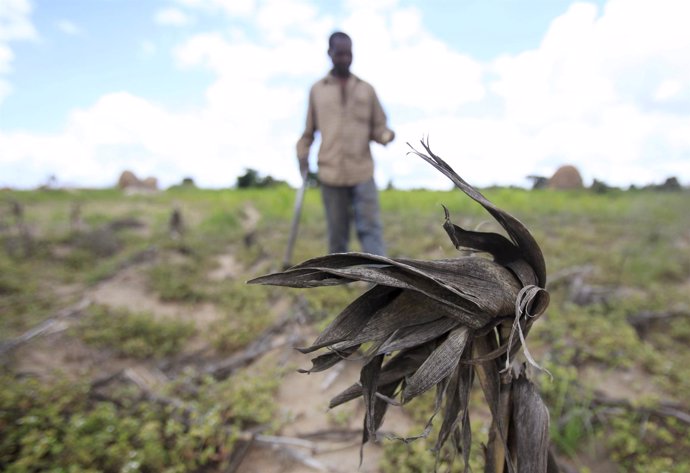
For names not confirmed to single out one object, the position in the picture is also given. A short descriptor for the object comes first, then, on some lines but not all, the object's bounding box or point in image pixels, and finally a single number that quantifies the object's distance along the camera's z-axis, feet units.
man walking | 10.76
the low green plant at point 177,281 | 13.17
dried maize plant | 2.18
